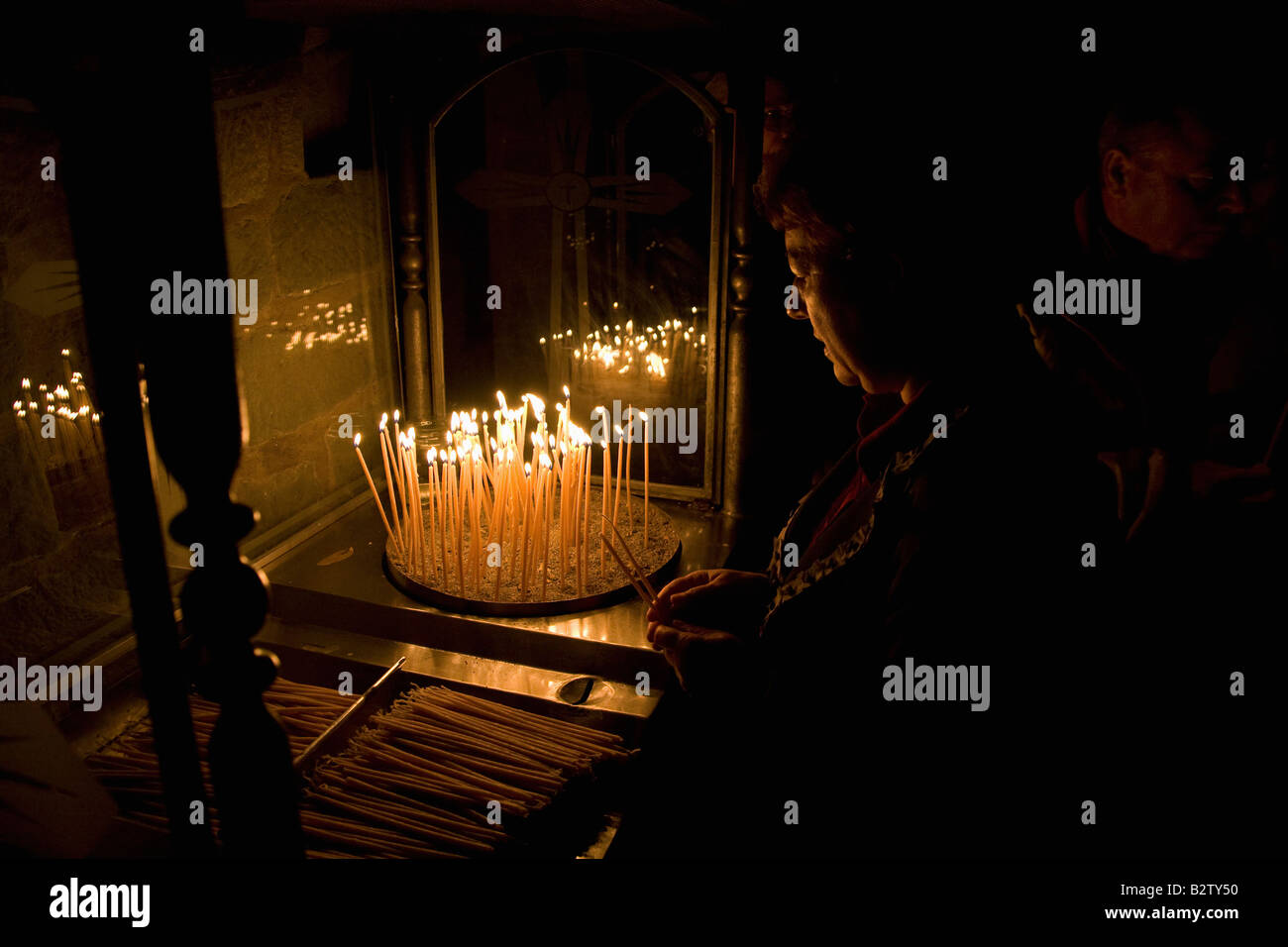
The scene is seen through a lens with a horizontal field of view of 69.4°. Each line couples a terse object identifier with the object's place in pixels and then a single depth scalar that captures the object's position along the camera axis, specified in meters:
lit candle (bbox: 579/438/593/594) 2.15
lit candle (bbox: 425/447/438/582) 2.16
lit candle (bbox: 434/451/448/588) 2.19
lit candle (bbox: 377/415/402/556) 2.23
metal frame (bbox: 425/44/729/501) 2.30
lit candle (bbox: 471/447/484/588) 2.23
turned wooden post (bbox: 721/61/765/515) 2.24
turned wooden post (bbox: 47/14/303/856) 0.69
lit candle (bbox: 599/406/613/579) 2.22
